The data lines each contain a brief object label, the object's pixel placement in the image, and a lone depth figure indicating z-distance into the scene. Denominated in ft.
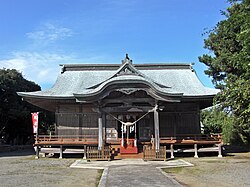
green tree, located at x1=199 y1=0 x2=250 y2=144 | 27.11
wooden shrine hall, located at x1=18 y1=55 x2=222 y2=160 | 57.41
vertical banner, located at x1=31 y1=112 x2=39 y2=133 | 65.26
